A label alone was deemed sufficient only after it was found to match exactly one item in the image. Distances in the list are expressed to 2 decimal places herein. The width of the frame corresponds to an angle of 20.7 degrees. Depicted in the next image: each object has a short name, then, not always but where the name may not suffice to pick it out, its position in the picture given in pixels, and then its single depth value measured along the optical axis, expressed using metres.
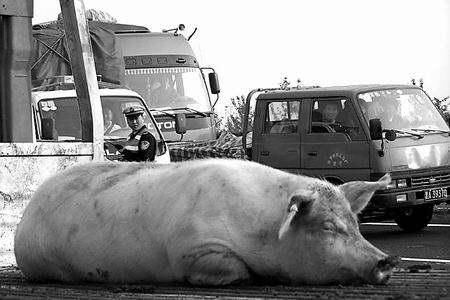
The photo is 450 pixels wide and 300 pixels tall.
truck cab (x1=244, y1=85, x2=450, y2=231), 16.27
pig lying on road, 6.71
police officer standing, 14.69
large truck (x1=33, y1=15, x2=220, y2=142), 22.86
